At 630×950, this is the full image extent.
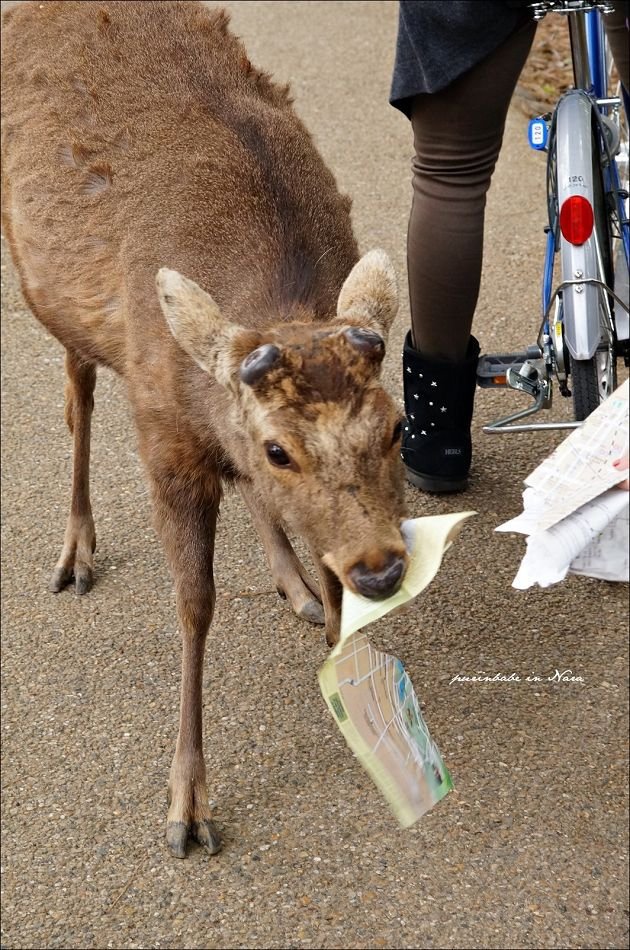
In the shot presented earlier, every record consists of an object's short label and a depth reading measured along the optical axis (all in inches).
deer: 95.3
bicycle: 139.0
